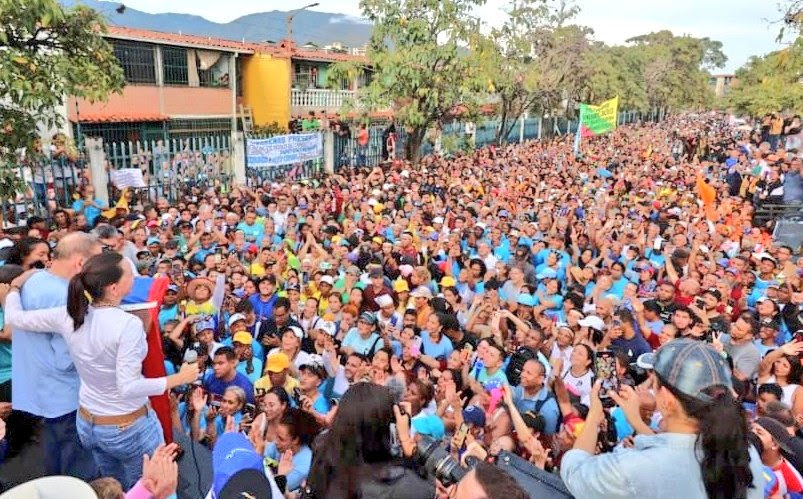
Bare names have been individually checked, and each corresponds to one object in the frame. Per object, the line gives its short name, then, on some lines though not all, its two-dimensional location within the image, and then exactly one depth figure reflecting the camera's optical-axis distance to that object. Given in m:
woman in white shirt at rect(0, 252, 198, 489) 2.70
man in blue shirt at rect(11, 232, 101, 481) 3.00
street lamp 24.12
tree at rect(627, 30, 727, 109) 45.66
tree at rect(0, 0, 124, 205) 6.14
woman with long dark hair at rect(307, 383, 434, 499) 2.24
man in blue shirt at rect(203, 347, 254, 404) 4.36
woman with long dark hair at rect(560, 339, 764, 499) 1.75
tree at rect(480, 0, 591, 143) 23.08
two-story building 17.50
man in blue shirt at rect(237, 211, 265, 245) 9.10
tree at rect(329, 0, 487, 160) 16.06
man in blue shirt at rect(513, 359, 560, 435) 4.12
